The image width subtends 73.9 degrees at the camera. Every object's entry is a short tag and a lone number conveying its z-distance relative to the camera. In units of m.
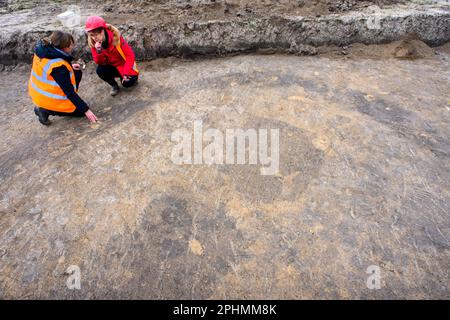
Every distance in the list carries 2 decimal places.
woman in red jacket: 2.90
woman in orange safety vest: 2.67
